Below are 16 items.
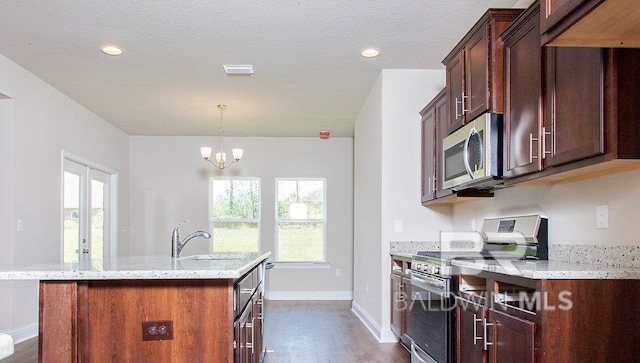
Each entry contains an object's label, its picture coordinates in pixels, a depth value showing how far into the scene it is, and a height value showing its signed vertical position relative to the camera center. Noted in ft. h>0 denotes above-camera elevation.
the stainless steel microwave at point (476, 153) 9.72 +0.87
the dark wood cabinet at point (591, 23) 4.78 +1.70
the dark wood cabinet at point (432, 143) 13.84 +1.49
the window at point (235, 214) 27.27 -0.94
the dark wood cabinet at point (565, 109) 6.62 +1.26
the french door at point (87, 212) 19.24 -0.65
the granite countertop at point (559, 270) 6.92 -1.05
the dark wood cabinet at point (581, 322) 6.81 -1.65
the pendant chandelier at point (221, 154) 20.73 +1.70
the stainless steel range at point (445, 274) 10.13 -1.67
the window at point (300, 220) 27.30 -1.25
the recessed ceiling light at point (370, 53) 14.28 +3.97
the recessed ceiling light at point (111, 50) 13.94 +3.96
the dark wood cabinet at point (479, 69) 9.70 +2.53
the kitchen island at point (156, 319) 7.12 -1.67
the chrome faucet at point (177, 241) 10.89 -0.95
